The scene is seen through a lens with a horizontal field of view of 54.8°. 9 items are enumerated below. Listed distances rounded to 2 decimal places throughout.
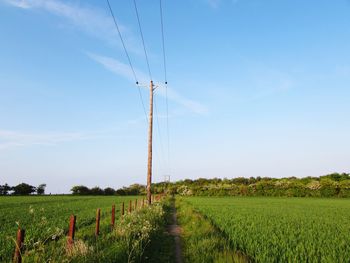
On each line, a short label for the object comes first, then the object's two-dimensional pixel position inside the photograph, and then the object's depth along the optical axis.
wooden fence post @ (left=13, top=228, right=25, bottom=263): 5.61
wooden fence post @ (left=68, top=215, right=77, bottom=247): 8.61
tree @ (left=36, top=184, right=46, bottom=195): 113.00
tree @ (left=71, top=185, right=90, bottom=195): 111.32
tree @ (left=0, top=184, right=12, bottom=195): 102.74
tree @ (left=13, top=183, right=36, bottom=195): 106.22
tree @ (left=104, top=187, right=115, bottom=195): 114.25
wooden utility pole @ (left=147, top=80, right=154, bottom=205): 24.48
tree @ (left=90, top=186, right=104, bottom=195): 112.62
